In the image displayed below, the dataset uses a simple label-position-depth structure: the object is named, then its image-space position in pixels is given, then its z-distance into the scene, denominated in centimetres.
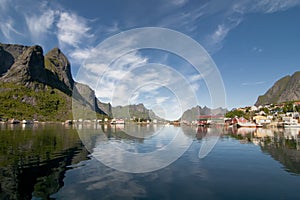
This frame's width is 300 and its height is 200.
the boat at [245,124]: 11077
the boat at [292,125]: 10057
